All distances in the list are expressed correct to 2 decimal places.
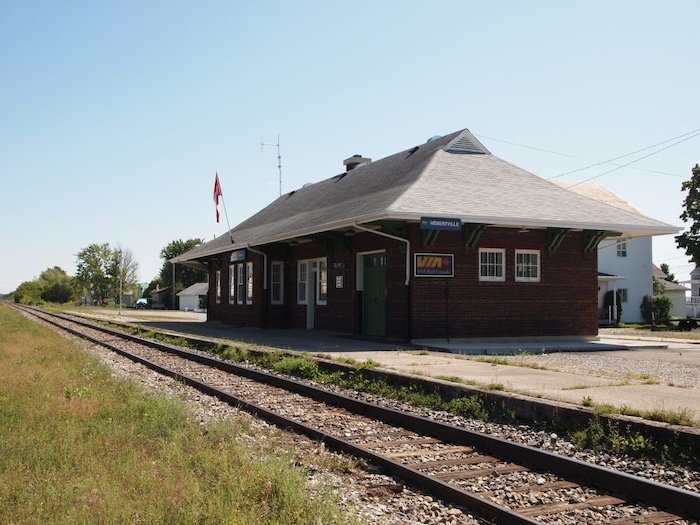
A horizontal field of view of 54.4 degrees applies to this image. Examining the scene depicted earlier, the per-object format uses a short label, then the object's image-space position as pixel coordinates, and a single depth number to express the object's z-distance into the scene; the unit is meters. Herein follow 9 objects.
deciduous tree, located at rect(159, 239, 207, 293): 104.06
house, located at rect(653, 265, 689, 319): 49.12
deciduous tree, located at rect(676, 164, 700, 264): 40.53
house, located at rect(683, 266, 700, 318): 54.66
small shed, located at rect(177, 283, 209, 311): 83.38
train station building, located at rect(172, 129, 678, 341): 18.00
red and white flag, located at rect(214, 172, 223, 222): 30.83
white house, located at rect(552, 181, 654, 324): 40.05
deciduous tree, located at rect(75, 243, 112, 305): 127.50
